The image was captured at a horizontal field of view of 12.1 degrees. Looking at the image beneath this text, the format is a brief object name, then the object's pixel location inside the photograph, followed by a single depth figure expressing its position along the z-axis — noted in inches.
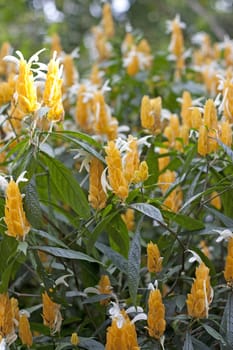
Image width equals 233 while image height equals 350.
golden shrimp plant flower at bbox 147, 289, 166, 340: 62.0
